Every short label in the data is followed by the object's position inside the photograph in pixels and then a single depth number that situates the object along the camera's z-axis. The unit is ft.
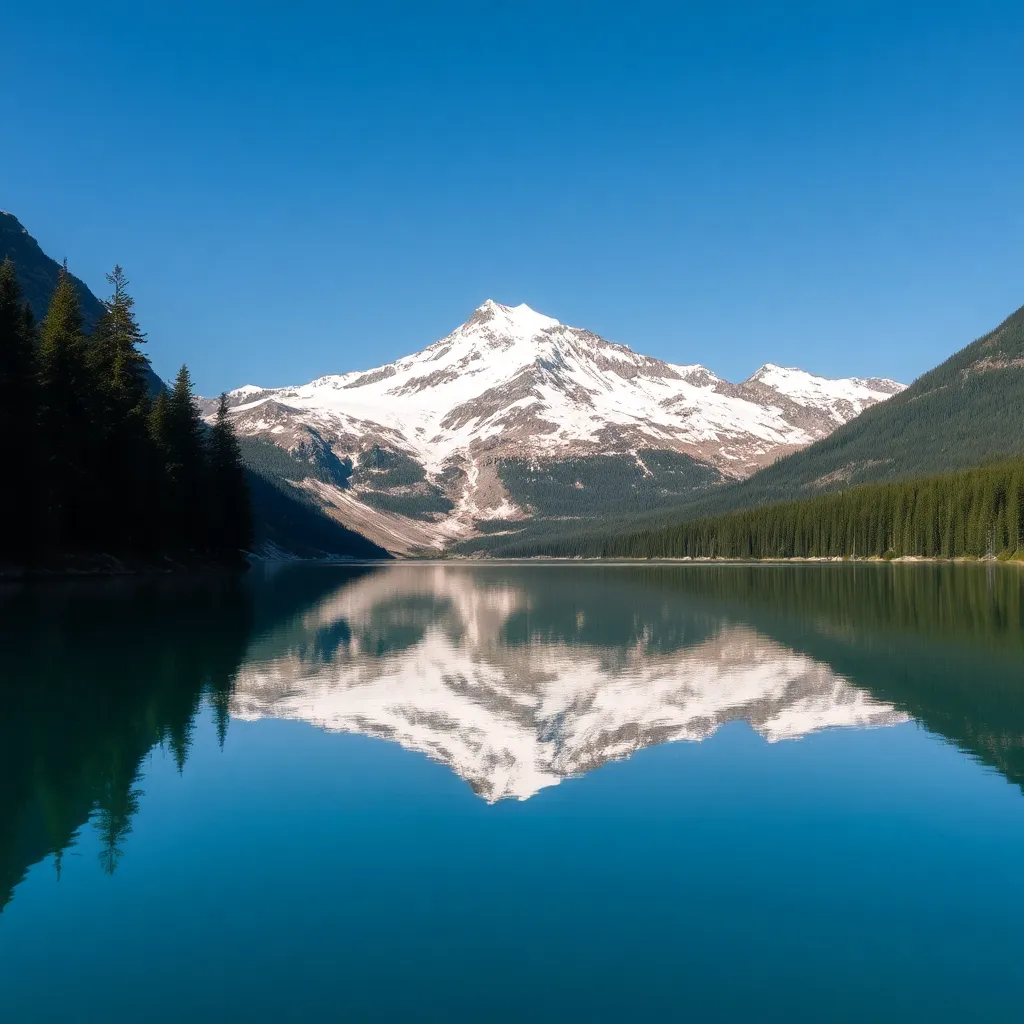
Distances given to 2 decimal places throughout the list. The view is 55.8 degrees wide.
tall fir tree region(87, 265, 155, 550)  286.46
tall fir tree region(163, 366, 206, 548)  352.28
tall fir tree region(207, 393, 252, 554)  414.62
